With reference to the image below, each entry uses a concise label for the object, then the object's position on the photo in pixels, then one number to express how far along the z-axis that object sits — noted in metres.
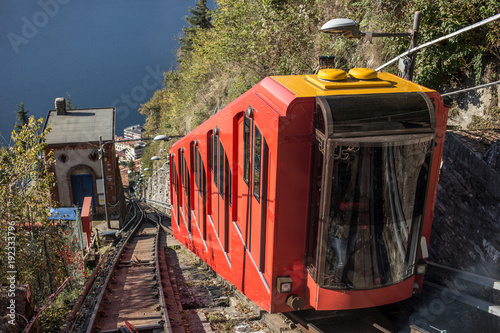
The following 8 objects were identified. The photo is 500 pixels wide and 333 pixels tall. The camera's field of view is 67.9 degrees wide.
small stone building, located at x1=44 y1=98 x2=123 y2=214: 27.62
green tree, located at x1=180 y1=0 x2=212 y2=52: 50.72
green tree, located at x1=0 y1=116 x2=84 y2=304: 9.19
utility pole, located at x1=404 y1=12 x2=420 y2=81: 6.96
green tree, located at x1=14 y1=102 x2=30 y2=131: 48.78
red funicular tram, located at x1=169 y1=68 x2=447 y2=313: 4.09
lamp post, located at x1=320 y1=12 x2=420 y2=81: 6.39
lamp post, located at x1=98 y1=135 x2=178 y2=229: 18.17
